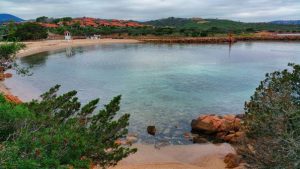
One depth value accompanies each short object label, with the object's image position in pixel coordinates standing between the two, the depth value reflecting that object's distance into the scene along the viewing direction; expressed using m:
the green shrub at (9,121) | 6.63
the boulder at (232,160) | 12.61
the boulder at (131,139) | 15.12
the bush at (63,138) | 5.52
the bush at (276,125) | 6.97
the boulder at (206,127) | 16.07
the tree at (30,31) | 63.33
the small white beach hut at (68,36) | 69.14
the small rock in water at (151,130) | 16.17
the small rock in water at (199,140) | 15.29
